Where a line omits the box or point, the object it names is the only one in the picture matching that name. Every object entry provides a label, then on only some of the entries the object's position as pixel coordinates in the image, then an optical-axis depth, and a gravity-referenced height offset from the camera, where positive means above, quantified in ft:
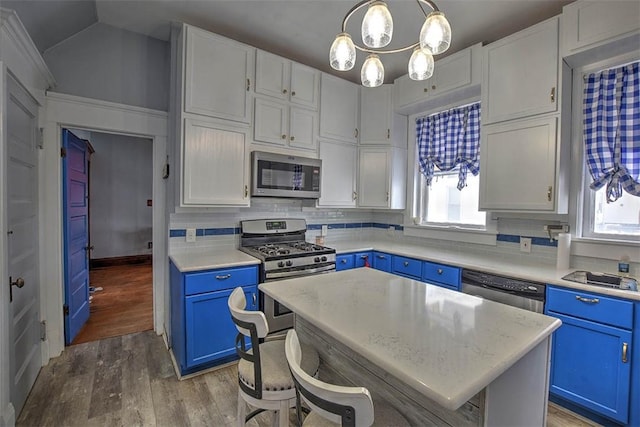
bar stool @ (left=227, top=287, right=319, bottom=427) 4.01 -2.40
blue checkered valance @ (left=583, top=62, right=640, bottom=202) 6.84 +1.92
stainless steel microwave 9.16 +0.96
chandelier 4.16 +2.47
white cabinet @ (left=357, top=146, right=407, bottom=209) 11.39 +1.13
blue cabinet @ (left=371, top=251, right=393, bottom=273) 10.45 -1.91
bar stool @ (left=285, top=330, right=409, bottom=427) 2.58 -1.72
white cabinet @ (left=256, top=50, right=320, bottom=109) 9.21 +4.05
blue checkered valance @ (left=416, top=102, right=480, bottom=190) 9.77 +2.33
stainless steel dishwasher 6.82 -1.96
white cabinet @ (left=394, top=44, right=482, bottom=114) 8.85 +4.03
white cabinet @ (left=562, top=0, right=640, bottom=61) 6.24 +4.01
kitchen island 2.82 -1.48
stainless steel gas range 8.48 -1.43
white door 5.98 -0.85
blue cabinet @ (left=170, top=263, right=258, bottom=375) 7.46 -2.81
